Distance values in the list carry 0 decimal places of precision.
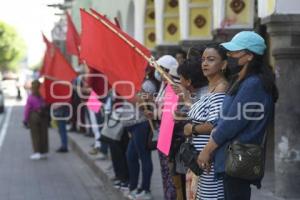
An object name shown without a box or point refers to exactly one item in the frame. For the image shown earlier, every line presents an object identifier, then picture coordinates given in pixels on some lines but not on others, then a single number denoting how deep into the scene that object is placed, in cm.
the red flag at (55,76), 1163
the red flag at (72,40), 1049
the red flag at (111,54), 686
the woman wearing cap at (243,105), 427
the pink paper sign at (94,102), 1011
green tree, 8612
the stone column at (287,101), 733
